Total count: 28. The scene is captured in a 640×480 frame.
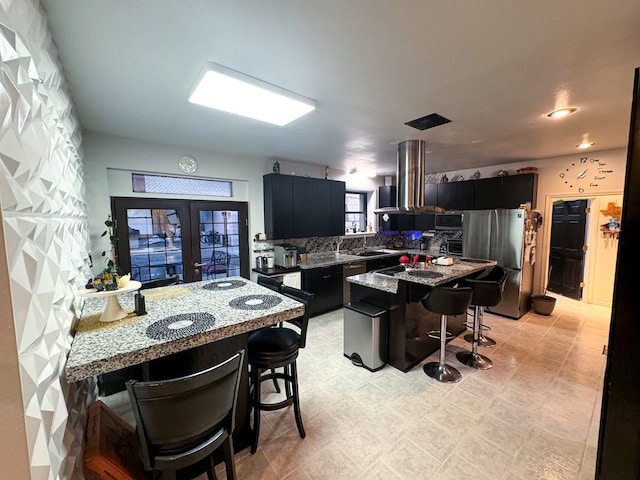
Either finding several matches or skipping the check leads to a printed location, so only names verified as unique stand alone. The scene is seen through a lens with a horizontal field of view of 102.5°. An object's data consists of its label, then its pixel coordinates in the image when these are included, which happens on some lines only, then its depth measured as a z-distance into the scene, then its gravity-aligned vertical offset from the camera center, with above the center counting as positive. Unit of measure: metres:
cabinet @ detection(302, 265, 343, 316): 4.21 -1.12
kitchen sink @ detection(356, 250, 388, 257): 5.52 -0.75
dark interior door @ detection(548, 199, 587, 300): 4.78 -0.56
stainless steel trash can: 2.71 -1.25
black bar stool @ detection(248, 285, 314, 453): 1.80 -0.95
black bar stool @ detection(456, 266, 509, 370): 2.84 -0.94
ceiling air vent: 2.53 +1.01
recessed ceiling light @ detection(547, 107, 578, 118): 2.37 +1.01
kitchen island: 2.67 -0.90
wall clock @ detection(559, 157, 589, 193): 4.18 +0.74
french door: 3.23 -0.24
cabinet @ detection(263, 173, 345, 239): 4.20 +0.25
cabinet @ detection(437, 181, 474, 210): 5.02 +0.49
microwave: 5.16 -0.03
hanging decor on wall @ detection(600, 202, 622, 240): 4.25 -0.04
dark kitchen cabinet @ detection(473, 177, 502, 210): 4.68 +0.48
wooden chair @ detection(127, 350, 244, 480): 1.04 -0.84
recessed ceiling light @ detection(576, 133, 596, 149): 3.26 +1.04
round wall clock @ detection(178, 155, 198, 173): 3.52 +0.79
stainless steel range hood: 3.41 +0.59
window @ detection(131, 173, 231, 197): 3.30 +0.50
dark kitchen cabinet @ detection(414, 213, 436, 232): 5.67 -0.05
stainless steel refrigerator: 4.08 -0.45
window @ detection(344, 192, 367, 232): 5.99 +0.21
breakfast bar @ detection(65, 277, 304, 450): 1.17 -0.59
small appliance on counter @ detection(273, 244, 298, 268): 4.23 -0.59
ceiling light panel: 1.71 +0.94
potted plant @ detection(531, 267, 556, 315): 4.21 -1.41
